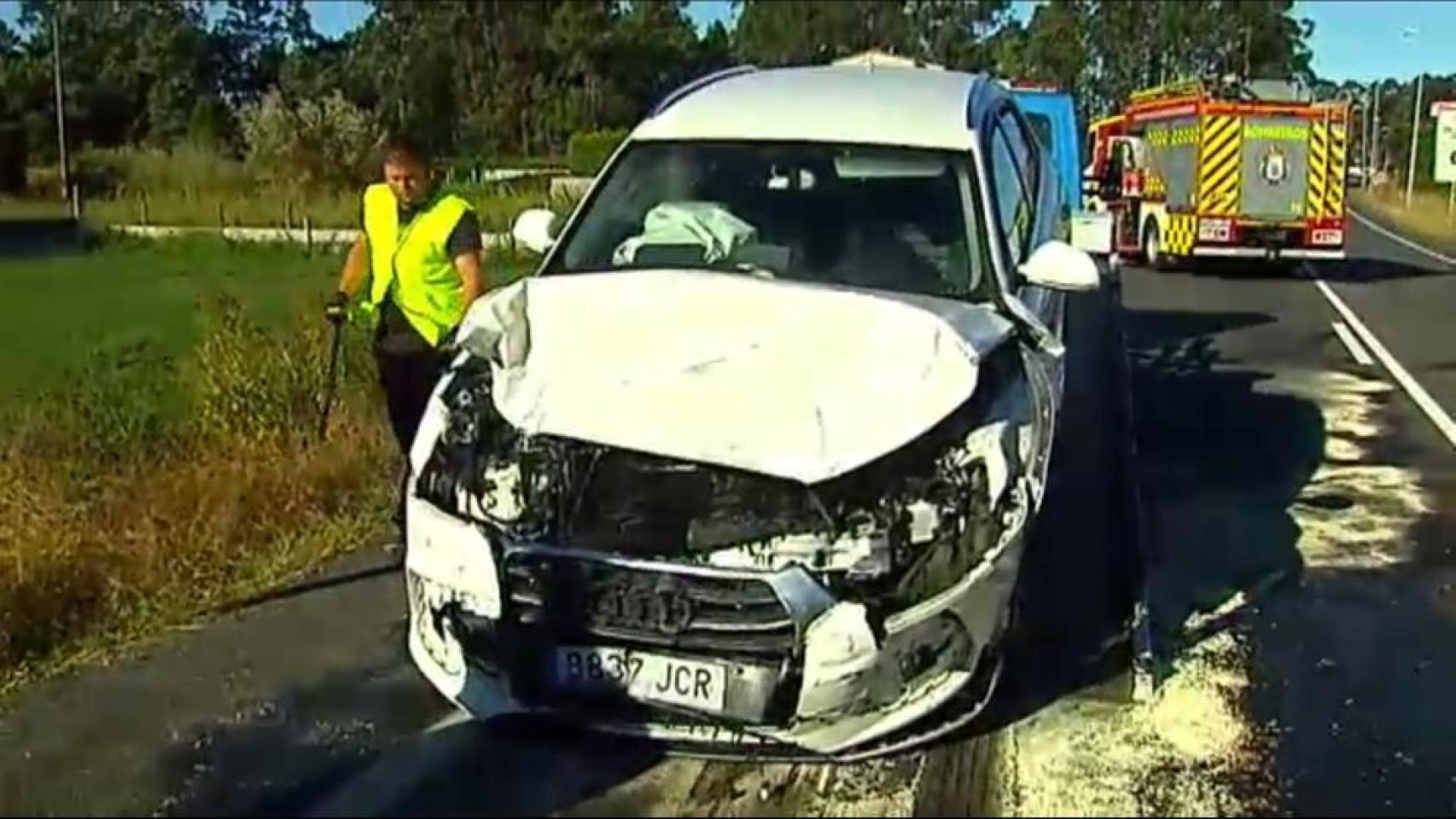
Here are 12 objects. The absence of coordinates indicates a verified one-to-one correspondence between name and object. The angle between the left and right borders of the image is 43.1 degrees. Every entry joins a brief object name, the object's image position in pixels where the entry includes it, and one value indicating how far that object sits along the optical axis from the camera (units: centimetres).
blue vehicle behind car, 1914
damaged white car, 525
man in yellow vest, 797
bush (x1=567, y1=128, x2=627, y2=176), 5053
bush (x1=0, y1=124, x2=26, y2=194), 6328
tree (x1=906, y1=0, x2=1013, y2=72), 9319
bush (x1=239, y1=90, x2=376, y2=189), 4791
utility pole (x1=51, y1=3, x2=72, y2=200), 6180
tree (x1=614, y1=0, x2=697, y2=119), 8606
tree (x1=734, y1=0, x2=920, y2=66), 9231
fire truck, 2573
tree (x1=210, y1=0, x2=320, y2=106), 9625
